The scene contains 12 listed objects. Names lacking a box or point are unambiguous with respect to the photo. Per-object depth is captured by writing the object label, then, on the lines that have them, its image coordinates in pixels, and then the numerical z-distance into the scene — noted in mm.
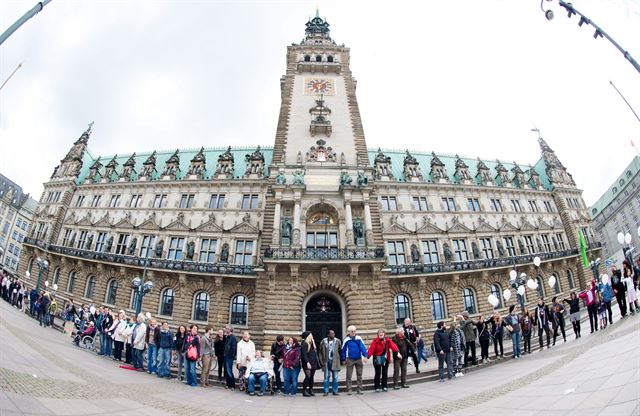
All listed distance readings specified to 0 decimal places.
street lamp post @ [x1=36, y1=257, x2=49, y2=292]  21062
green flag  29447
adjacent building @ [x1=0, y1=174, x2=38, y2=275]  25188
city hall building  20422
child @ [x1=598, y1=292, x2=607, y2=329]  12586
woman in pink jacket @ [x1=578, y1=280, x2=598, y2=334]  12391
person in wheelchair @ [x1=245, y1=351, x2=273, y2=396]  9523
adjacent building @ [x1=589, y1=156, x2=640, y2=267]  48438
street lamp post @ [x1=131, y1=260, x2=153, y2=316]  17594
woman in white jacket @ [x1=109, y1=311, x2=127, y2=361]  12227
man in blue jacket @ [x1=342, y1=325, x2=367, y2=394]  9625
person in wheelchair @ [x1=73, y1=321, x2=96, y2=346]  14359
